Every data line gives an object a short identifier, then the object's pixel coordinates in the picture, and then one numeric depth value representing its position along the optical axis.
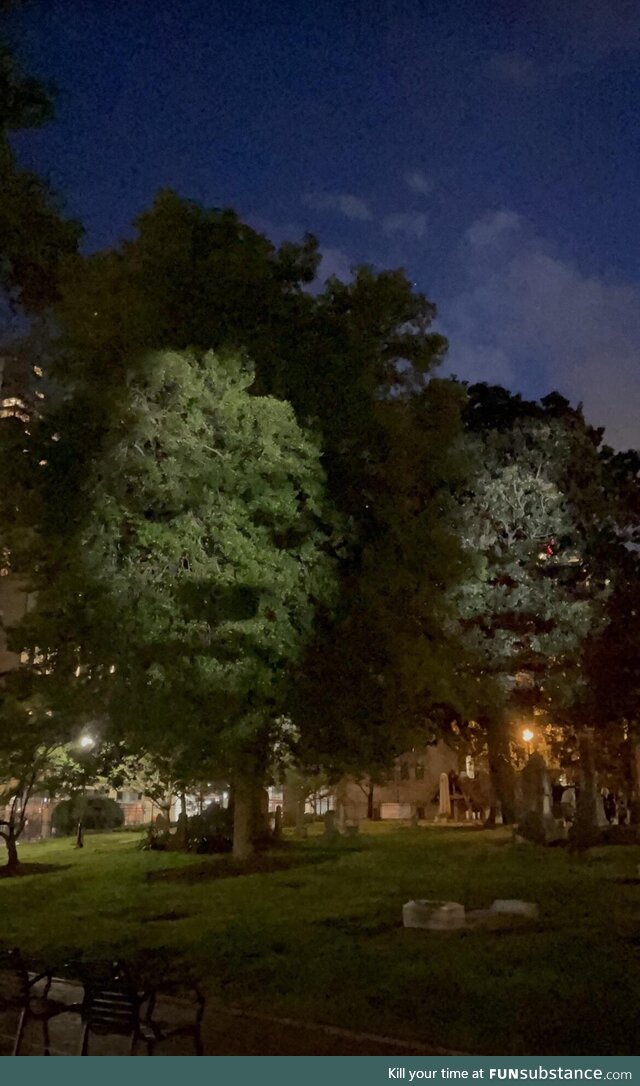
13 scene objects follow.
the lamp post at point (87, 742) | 20.48
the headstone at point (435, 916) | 11.44
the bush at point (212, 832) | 24.53
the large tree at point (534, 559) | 26.48
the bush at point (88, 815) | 31.77
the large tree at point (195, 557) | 15.43
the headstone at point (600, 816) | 24.34
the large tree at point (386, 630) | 17.58
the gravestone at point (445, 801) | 36.22
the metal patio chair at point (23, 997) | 7.02
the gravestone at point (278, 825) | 27.32
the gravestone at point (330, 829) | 26.55
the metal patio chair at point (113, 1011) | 6.52
